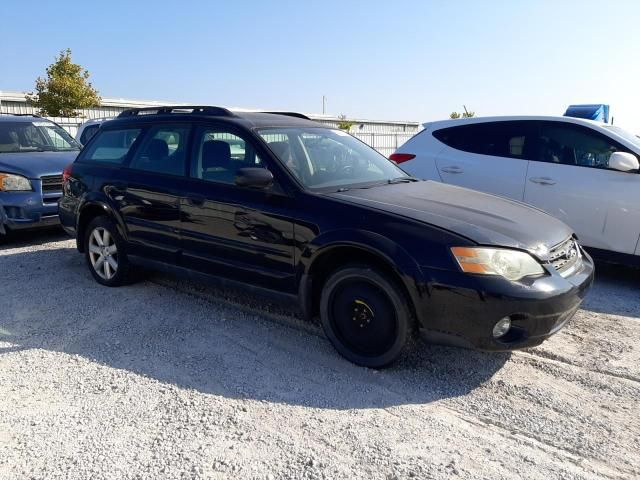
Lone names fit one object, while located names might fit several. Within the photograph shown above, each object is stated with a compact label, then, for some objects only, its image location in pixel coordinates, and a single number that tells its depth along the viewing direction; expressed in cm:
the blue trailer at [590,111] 1172
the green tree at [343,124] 3591
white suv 530
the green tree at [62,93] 2895
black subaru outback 321
